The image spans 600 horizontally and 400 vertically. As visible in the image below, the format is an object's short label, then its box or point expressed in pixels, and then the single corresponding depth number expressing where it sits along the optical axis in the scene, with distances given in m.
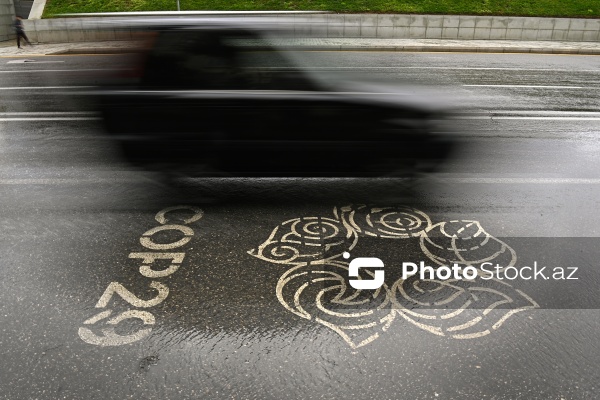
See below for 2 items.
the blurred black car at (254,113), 4.98
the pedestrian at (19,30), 18.03
